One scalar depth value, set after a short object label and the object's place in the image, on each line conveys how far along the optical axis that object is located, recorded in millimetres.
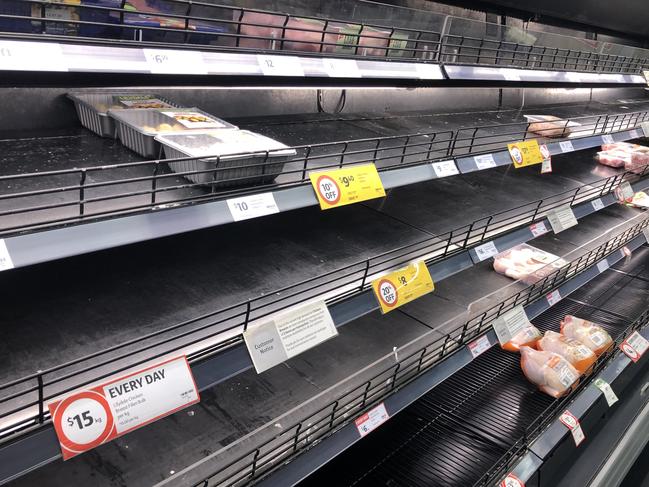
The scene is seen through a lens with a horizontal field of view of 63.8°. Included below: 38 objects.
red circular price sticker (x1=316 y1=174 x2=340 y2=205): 1059
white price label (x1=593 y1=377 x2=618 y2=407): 2191
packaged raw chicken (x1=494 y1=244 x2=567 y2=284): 2020
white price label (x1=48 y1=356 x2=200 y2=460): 713
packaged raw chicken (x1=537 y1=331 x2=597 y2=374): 2158
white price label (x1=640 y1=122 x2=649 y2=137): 2650
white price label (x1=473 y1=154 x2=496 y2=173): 1527
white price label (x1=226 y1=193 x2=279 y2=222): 913
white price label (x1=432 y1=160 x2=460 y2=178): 1392
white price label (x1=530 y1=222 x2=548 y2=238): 1863
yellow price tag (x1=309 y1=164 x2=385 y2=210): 1061
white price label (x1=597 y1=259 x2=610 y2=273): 2412
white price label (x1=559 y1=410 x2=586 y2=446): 1940
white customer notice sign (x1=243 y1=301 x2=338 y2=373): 958
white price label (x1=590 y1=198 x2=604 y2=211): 2303
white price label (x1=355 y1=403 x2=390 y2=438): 1224
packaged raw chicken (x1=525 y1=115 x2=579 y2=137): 2150
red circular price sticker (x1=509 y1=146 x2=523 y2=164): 1647
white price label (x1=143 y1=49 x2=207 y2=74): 856
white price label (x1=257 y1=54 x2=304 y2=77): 1019
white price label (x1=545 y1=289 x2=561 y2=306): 2062
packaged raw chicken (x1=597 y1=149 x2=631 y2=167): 2885
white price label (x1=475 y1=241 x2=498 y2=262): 1573
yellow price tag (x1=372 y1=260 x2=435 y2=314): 1254
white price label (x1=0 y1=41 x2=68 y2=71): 708
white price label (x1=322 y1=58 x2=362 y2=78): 1130
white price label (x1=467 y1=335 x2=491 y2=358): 1606
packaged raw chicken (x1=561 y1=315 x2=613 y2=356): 2283
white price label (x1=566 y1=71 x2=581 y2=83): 2058
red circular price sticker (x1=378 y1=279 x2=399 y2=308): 1254
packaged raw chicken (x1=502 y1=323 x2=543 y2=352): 2275
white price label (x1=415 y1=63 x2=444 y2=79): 1394
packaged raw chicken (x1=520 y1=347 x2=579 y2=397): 2014
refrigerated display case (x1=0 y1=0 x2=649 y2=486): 837
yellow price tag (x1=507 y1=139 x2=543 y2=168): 1652
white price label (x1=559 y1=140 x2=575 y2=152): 1958
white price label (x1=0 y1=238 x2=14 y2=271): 657
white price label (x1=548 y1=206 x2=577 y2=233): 1960
